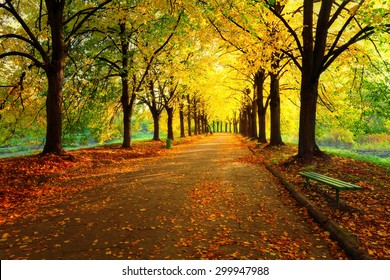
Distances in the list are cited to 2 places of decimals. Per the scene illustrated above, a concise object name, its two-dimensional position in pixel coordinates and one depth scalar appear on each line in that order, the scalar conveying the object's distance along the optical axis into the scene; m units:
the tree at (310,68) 11.50
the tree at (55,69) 13.04
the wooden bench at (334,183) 6.04
